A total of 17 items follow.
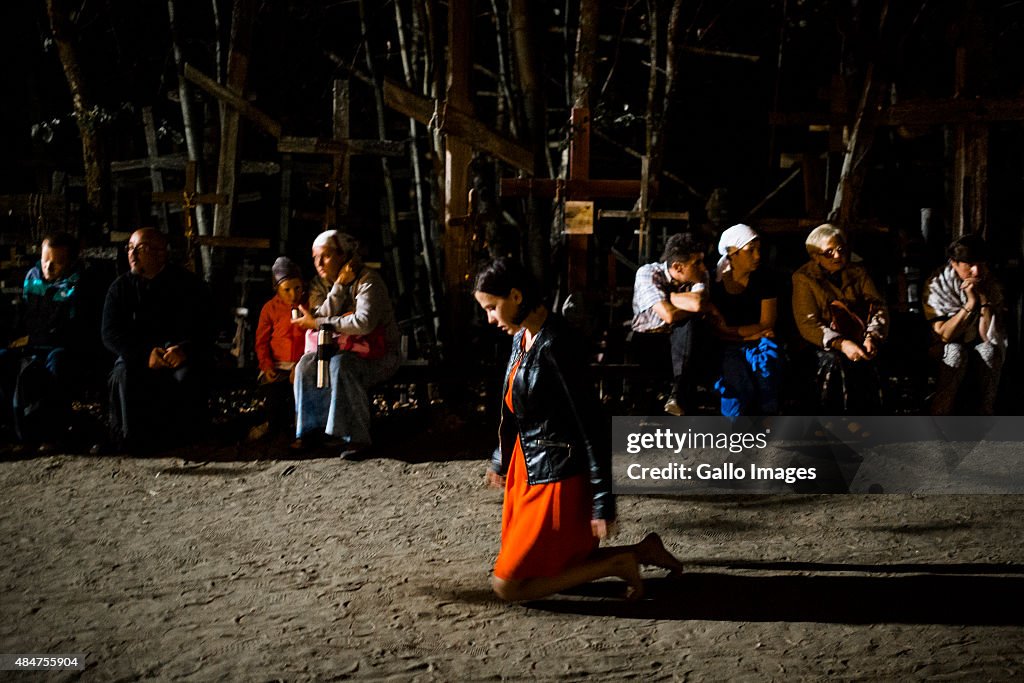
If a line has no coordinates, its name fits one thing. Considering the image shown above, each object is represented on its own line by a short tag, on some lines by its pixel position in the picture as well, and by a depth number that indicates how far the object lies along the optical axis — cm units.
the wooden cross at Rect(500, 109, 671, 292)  735
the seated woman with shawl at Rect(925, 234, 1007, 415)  672
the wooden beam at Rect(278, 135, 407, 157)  845
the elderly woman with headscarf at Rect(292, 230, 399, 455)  648
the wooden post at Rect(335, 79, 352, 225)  848
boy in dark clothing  687
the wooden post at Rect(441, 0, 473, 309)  736
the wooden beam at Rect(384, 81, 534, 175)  727
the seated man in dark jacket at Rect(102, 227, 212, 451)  672
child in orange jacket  690
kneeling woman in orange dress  376
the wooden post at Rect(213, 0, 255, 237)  925
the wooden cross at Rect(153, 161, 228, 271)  857
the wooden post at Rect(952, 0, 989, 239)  765
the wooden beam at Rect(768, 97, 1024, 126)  756
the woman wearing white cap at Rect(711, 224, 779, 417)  629
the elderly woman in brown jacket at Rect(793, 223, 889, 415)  645
